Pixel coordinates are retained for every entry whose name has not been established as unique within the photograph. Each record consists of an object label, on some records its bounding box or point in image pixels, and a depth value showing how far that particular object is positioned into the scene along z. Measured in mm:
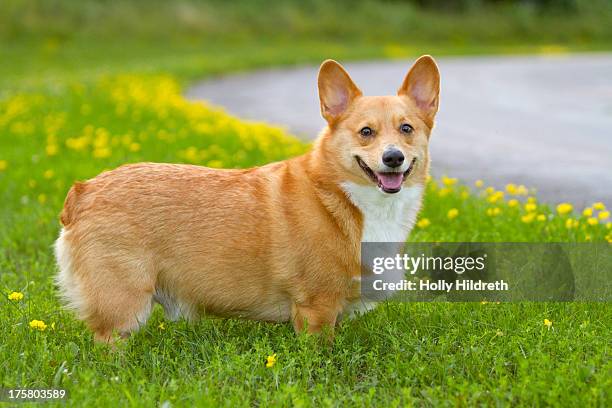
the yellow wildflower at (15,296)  4164
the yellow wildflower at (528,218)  5355
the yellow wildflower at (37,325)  3979
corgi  3826
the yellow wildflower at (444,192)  6399
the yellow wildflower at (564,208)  5289
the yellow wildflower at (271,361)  3600
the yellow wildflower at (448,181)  6281
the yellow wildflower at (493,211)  5663
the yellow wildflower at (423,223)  5535
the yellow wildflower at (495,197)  5827
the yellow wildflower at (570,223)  5227
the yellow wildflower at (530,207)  5390
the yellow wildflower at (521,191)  5912
